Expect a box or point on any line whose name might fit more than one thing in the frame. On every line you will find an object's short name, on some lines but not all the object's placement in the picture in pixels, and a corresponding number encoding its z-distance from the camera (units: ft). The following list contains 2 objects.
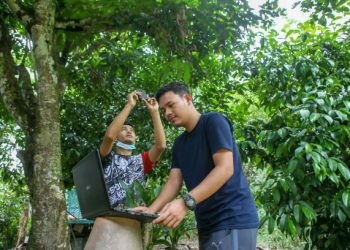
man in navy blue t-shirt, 5.67
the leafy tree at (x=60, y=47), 11.96
